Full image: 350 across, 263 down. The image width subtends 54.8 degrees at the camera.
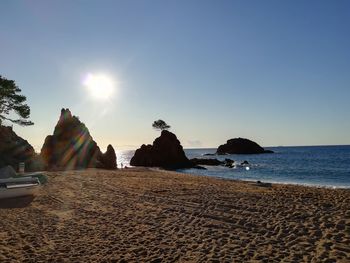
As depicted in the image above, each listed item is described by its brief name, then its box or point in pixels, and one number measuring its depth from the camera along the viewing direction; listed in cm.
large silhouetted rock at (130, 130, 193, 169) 8256
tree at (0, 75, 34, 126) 3953
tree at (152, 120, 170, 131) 11150
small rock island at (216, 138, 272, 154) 17325
